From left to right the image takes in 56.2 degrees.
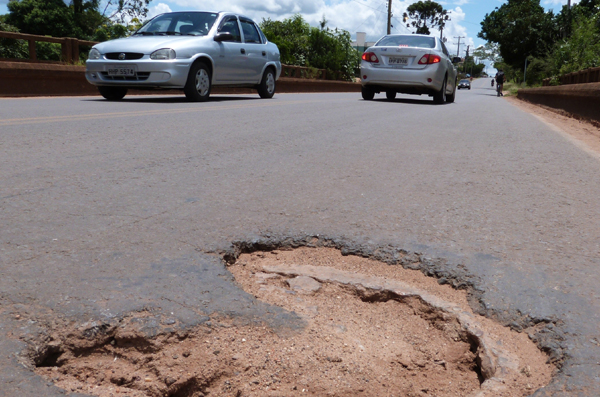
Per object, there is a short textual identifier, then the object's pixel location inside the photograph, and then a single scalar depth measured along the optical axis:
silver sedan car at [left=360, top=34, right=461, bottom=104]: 11.91
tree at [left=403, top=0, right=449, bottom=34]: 92.06
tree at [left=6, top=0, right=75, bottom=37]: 36.88
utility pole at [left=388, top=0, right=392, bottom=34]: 45.84
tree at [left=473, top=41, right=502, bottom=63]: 101.88
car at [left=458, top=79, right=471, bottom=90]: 70.56
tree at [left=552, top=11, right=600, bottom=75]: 15.60
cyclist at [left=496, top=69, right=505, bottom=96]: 35.67
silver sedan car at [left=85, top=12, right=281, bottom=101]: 8.88
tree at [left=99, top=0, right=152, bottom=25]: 41.41
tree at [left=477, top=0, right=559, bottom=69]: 48.03
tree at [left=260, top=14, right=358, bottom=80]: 28.89
